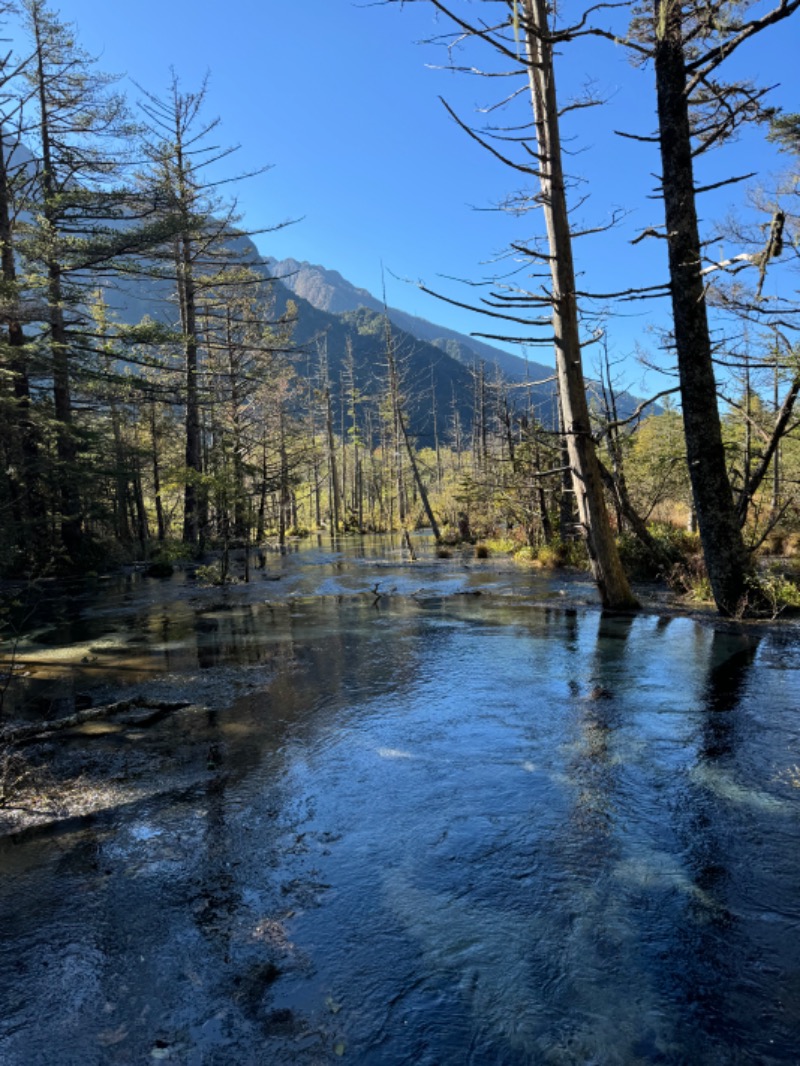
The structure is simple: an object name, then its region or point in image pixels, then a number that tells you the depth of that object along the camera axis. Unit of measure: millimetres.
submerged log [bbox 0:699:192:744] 5344
